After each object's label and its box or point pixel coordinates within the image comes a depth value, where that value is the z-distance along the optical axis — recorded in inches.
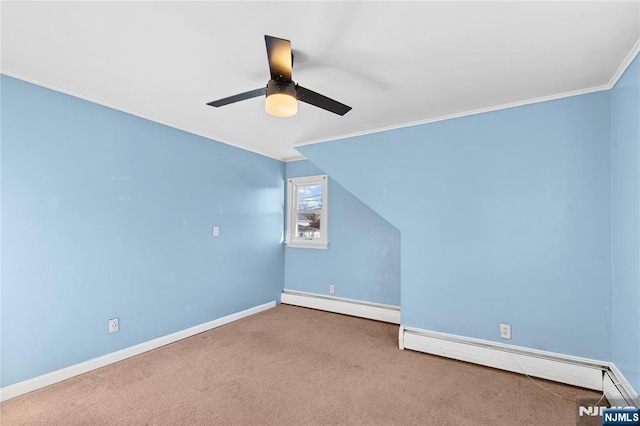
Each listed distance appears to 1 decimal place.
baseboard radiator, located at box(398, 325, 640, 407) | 84.5
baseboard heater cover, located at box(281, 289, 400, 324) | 155.4
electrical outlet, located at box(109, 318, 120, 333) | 107.6
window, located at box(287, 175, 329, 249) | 181.8
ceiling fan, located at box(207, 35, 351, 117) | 60.6
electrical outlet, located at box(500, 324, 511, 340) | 104.6
